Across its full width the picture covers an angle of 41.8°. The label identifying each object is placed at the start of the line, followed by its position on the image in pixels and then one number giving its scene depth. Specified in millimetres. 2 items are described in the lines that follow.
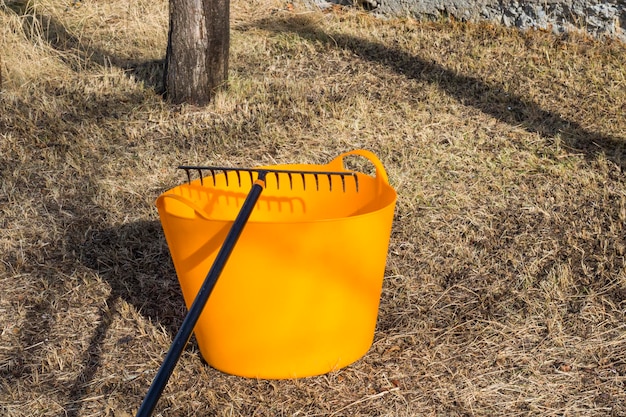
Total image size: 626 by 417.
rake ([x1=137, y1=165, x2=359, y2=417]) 1792
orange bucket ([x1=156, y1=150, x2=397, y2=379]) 2424
